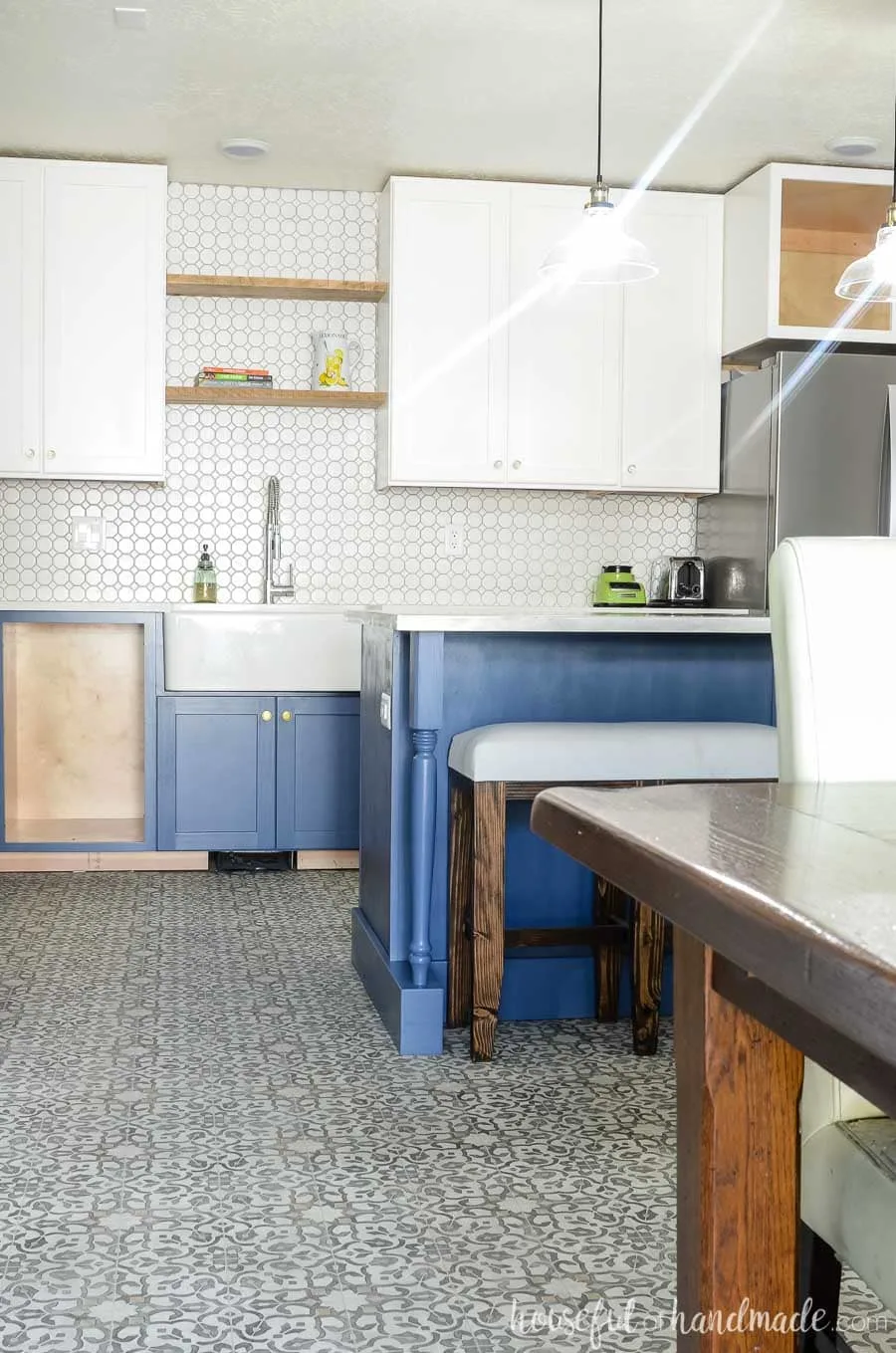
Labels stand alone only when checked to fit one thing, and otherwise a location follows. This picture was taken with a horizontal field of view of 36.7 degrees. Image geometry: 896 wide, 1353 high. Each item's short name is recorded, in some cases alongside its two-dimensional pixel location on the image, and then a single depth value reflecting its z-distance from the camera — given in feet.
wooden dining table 2.81
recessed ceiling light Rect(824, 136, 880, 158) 14.96
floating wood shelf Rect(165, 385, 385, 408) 16.24
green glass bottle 16.35
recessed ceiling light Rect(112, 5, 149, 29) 11.77
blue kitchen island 9.15
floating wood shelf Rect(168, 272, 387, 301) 16.10
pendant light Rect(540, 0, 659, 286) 9.93
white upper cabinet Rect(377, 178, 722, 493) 16.14
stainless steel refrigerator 15.46
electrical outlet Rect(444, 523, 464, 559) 17.43
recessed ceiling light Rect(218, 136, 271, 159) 15.07
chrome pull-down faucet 16.65
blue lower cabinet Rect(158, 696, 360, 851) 15.39
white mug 16.70
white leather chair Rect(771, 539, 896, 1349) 4.48
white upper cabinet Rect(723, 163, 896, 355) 15.61
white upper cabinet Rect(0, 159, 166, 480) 15.62
